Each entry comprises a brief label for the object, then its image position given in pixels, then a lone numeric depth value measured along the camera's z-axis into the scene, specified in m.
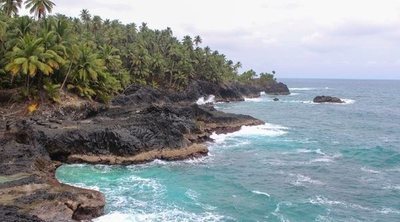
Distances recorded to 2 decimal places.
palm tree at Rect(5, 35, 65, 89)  49.34
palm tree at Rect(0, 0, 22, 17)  62.59
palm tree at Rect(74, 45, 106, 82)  57.59
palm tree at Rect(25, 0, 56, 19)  57.00
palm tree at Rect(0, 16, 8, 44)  49.19
